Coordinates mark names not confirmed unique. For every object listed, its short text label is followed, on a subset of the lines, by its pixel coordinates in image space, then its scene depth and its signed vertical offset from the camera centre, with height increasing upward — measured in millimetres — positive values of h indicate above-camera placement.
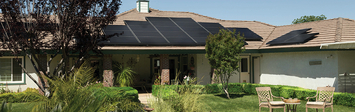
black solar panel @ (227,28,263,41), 19228 +1498
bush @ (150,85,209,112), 7020 -1103
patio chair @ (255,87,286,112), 10278 -1475
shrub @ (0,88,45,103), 13258 -1818
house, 14773 +415
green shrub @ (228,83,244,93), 16922 -1781
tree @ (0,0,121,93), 9445 +1135
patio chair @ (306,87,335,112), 9828 -1521
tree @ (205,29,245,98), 14003 +301
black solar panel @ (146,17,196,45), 16875 +1641
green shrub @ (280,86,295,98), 14648 -1752
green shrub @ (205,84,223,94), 16547 -1745
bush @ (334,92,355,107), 12220 -1773
